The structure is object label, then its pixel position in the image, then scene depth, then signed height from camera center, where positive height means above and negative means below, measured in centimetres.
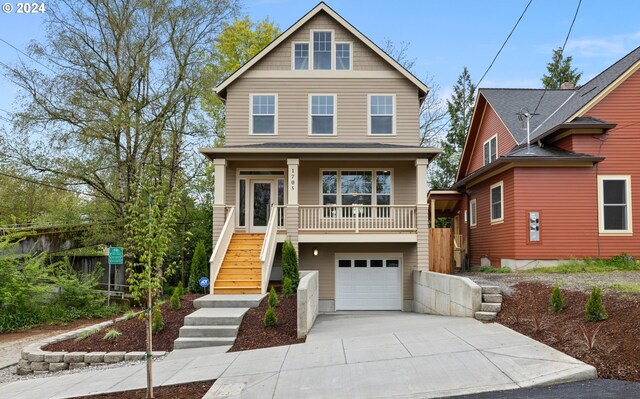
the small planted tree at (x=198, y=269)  1425 -110
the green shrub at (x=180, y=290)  1269 -153
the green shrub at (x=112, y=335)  1013 -213
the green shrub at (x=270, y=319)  1016 -180
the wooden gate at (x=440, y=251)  1703 -71
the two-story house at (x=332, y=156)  1638 +240
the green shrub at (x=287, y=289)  1287 -151
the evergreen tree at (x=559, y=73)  4088 +1291
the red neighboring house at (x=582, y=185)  1595 +146
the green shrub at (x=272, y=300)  1088 -152
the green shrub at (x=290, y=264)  1417 -96
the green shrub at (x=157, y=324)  1023 -190
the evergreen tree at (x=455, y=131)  3919 +802
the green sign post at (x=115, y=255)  1470 -71
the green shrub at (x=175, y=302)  1171 -167
